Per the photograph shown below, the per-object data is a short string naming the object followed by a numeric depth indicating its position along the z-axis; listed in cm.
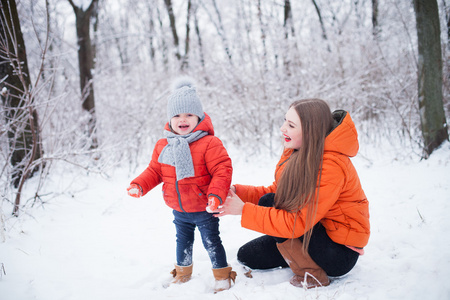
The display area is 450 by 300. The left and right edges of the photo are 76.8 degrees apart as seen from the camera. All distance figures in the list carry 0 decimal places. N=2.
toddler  187
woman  163
